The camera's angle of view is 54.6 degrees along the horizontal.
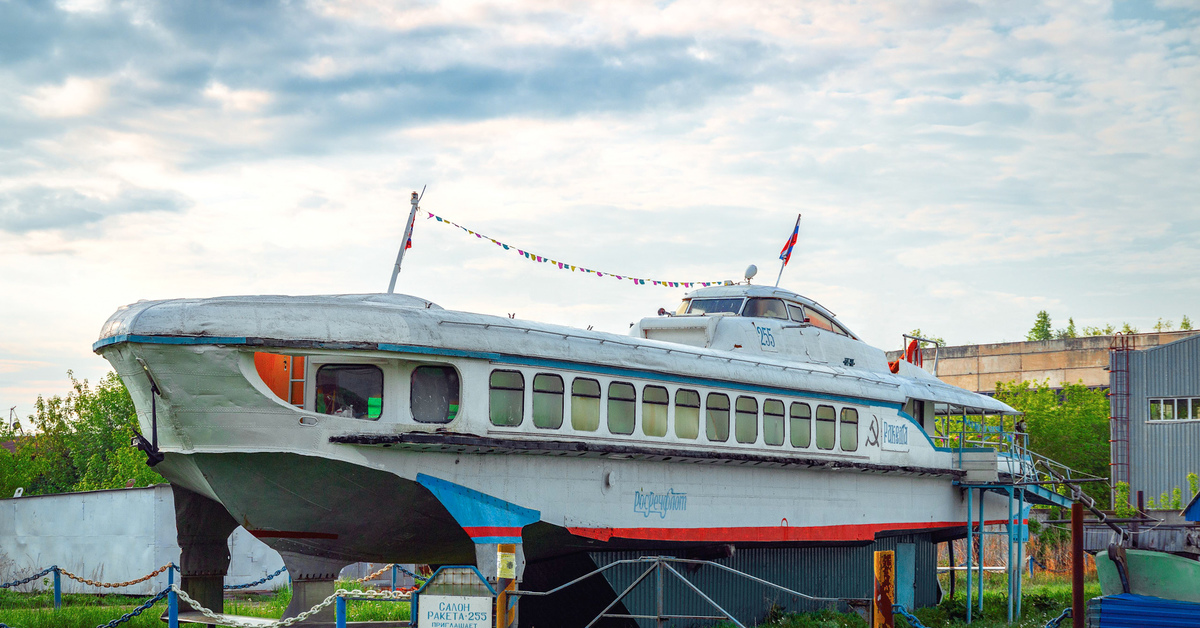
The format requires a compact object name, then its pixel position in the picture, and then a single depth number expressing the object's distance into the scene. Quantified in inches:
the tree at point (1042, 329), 3548.2
